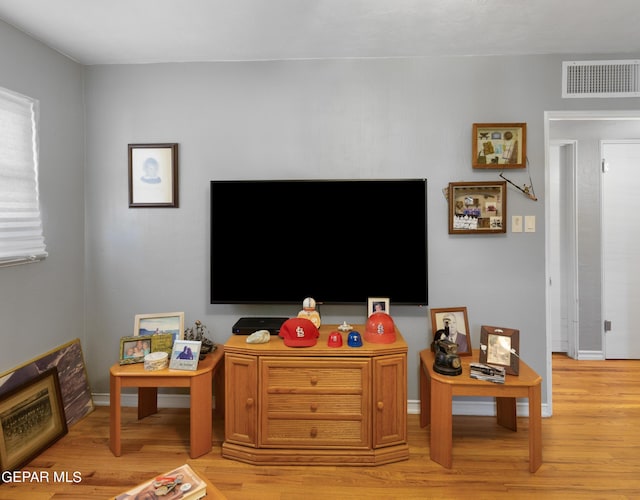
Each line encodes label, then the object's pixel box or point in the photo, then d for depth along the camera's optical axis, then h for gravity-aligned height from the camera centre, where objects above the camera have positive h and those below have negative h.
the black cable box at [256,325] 2.31 -0.50
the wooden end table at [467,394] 1.96 -0.82
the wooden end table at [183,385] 2.09 -0.82
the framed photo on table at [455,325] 2.39 -0.52
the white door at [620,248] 3.64 -0.04
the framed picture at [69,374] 2.21 -0.82
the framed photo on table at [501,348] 2.09 -0.59
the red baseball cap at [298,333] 2.10 -0.49
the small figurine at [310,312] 2.33 -0.41
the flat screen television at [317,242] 2.42 +0.03
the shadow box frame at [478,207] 2.50 +0.26
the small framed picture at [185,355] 2.13 -0.62
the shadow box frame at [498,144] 2.50 +0.68
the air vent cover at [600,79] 2.52 +1.12
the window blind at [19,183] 2.09 +0.38
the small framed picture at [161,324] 2.43 -0.50
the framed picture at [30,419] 1.96 -0.97
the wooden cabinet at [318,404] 2.05 -0.87
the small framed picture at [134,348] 2.22 -0.61
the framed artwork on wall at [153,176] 2.62 +0.51
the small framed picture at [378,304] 2.38 -0.38
